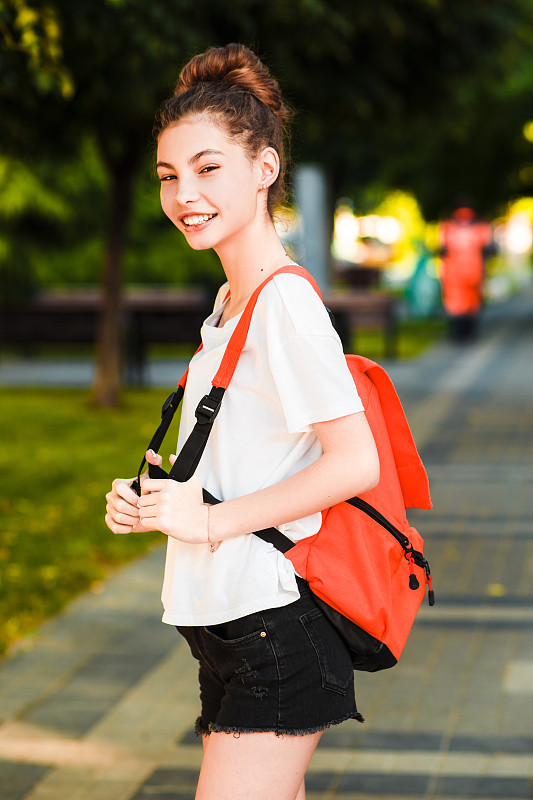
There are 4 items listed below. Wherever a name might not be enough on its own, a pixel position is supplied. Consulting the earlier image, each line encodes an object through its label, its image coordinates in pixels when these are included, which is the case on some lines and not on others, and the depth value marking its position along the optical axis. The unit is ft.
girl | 10.34
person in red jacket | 105.49
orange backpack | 10.63
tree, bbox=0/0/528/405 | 41.97
